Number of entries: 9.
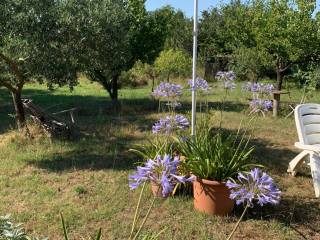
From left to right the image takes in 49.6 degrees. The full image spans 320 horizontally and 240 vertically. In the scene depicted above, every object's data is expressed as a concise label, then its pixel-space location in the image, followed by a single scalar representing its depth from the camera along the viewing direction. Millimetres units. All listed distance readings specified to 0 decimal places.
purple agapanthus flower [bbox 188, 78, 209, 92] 4138
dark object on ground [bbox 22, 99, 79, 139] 6410
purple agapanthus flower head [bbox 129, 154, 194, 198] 1702
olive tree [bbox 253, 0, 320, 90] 9751
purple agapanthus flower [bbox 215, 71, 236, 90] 4053
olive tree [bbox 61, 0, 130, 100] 6000
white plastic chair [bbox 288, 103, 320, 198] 4488
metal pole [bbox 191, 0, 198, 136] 4419
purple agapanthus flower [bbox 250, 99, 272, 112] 3790
